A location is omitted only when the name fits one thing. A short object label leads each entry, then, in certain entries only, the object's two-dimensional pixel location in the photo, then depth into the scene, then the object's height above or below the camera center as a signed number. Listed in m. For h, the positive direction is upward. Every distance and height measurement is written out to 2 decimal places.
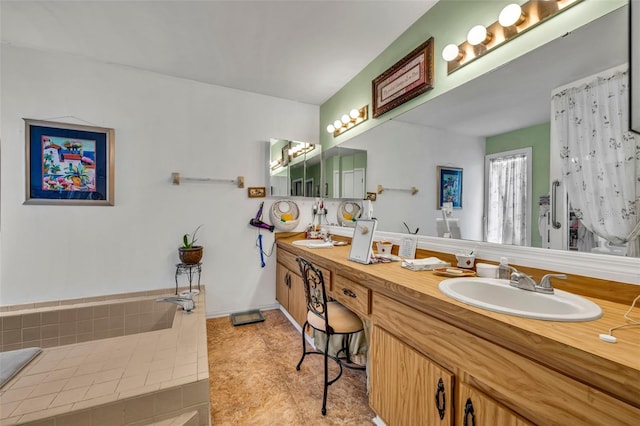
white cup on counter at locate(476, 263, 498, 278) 1.24 -0.30
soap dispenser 1.20 -0.28
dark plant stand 2.55 -0.65
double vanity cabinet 0.60 -0.47
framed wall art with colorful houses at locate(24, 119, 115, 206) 2.22 +0.40
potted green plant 2.53 -0.44
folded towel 1.45 -0.32
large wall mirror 1.09 +0.47
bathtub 1.16 -0.91
